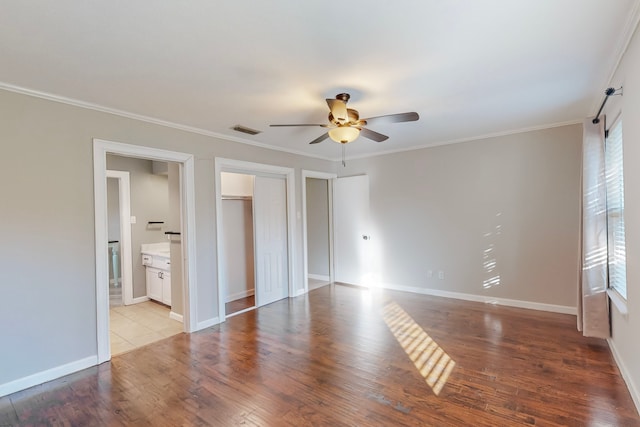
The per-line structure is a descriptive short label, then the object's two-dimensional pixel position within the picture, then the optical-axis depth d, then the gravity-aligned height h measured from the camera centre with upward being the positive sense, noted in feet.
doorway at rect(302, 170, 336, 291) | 19.74 -0.96
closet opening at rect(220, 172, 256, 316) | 16.51 -1.17
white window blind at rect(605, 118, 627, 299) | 8.60 -0.09
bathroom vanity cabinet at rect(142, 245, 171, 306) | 15.17 -2.72
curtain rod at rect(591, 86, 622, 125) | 7.59 +2.82
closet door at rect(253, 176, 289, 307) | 15.34 -1.17
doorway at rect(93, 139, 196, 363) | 9.64 -0.25
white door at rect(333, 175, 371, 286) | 18.52 -1.00
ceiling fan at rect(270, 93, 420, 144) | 8.34 +2.66
